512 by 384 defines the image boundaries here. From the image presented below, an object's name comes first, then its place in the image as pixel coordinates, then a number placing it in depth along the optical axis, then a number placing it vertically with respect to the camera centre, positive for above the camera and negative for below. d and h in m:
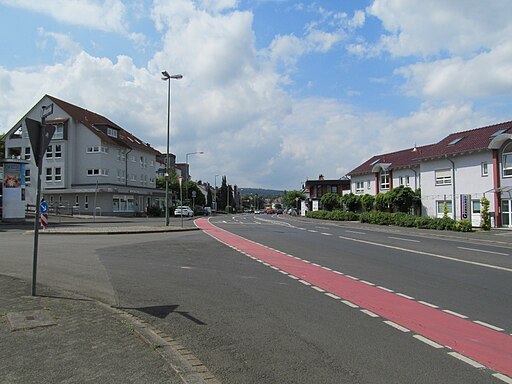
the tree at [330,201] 64.14 +0.57
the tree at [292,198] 141.85 +2.28
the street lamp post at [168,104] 33.44 +7.86
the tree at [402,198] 46.12 +0.71
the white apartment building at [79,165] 56.50 +5.30
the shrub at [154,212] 62.06 -0.90
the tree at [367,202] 54.18 +0.35
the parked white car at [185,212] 61.78 -0.90
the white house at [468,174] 35.09 +2.71
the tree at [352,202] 58.38 +0.39
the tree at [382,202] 49.22 +0.32
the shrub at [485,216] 33.97 -0.86
